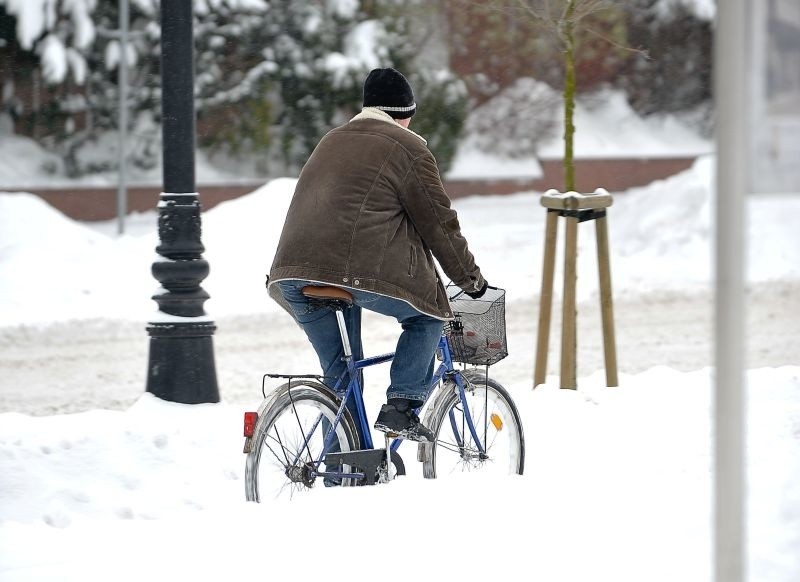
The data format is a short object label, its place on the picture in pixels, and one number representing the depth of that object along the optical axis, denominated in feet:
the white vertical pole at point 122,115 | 115.65
